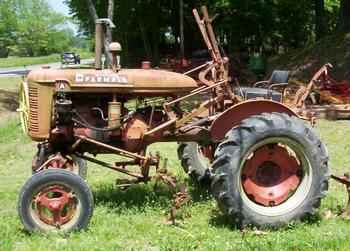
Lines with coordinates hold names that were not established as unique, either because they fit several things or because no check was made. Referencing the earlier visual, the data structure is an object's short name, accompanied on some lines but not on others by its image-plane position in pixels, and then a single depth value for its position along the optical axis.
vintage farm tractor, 5.62
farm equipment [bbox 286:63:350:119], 13.26
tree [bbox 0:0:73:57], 87.31
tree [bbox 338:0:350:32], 21.64
